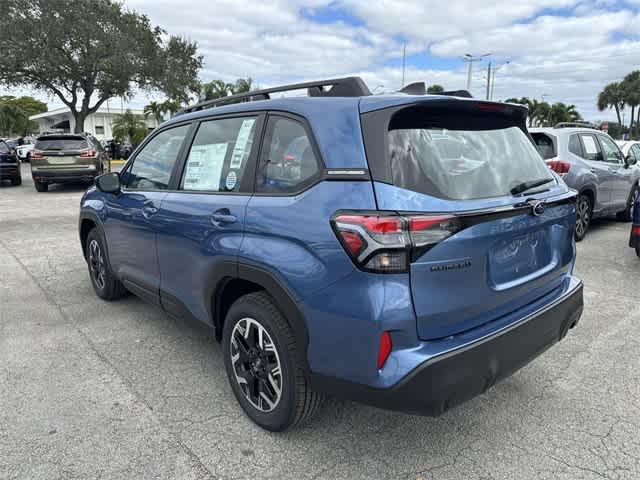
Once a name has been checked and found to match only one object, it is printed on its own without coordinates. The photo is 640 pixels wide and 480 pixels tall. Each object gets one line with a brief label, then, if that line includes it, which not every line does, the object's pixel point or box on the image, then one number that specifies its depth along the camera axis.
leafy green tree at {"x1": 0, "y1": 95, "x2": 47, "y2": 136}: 71.00
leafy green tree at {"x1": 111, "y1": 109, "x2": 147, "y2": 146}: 42.61
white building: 68.81
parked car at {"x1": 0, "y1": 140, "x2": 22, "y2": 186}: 16.22
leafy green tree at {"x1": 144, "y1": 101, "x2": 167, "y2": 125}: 45.95
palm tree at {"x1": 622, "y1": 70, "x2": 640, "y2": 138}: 57.50
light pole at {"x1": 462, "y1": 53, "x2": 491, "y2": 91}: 38.55
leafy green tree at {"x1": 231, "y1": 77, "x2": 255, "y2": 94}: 39.75
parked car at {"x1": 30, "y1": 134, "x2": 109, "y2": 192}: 14.27
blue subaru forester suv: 2.05
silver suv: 7.09
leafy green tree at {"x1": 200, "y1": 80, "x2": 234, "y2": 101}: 37.80
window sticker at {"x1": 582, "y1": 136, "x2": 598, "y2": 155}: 7.51
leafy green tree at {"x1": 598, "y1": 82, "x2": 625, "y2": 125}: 59.09
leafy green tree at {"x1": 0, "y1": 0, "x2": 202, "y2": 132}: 25.28
